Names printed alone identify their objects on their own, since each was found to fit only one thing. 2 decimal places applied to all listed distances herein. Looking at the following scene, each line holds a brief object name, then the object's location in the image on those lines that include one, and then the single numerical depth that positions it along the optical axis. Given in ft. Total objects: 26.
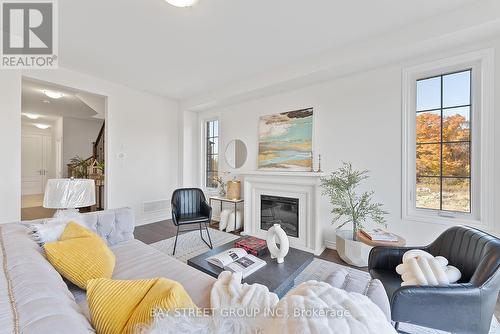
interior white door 22.45
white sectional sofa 1.90
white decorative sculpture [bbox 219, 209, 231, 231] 12.44
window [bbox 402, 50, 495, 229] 6.77
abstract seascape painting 10.55
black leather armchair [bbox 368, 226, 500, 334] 3.81
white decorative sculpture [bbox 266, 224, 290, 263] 5.70
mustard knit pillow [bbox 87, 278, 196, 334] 2.26
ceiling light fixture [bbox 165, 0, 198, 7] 6.00
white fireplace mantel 9.41
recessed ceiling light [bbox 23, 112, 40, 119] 19.93
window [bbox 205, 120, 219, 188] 14.74
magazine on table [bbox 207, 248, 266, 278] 5.18
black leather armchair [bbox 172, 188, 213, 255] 9.64
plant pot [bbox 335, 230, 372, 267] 8.04
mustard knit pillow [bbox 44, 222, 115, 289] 3.88
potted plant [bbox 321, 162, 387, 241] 8.29
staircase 14.03
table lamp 5.88
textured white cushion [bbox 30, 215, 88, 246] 4.40
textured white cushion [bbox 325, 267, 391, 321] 2.97
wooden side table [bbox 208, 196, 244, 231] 12.25
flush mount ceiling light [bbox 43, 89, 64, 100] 13.88
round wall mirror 13.07
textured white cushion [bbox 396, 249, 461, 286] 4.21
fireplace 10.30
